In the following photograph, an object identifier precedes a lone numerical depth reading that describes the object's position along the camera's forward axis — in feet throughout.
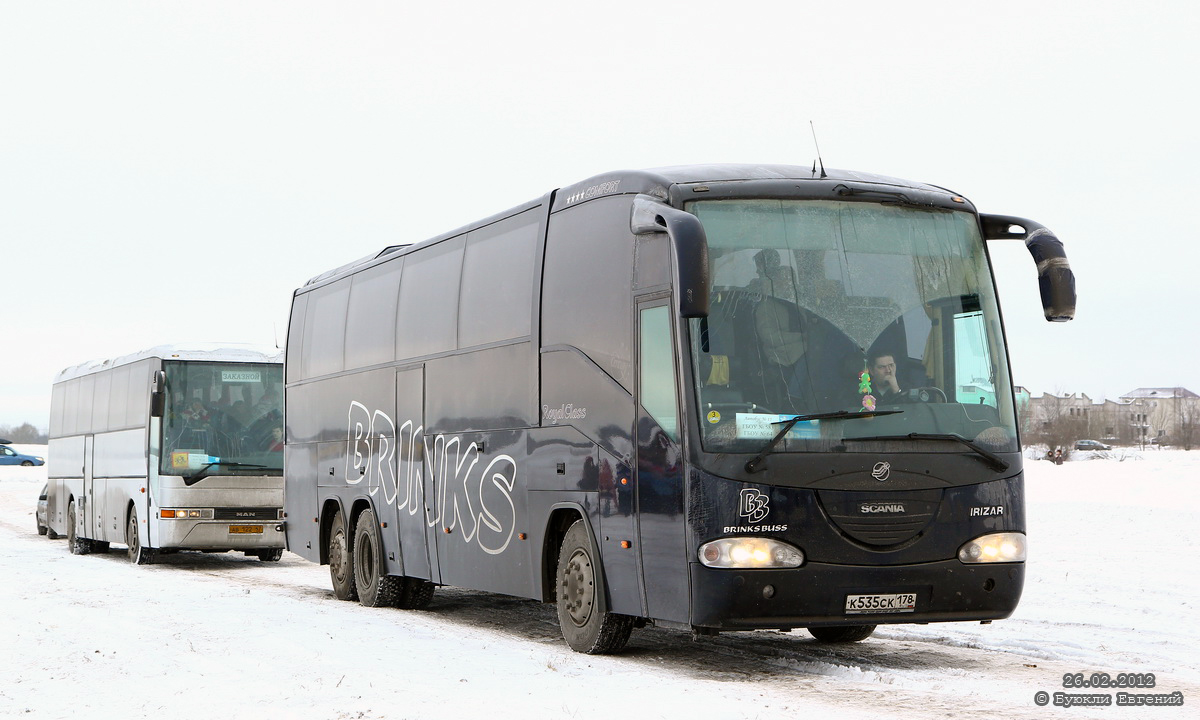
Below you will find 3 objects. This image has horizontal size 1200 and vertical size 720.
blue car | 286.05
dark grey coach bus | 31.60
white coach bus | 77.66
